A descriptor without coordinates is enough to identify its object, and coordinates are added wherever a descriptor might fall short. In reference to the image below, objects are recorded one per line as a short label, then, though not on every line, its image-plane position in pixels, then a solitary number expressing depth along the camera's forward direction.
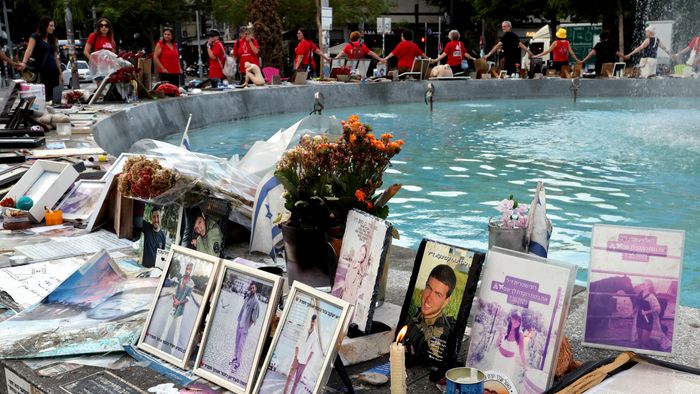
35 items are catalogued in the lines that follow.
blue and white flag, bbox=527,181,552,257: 3.54
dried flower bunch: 4.16
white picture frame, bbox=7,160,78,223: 5.75
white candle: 2.29
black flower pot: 3.56
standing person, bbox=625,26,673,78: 23.33
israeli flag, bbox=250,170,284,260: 4.42
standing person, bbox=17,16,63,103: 13.03
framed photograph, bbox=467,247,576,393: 2.67
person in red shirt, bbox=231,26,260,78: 19.81
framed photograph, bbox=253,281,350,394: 2.62
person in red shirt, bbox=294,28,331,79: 21.72
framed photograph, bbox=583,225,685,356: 3.01
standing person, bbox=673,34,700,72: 22.42
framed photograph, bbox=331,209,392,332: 3.11
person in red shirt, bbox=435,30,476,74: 21.73
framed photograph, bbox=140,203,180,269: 4.31
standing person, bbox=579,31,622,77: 25.22
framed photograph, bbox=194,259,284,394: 2.88
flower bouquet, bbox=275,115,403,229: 3.55
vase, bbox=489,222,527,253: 3.58
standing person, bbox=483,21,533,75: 22.23
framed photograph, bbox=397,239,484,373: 2.89
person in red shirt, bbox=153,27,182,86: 17.31
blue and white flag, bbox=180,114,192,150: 5.51
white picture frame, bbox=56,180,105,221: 5.71
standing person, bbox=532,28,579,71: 23.69
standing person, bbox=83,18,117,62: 15.34
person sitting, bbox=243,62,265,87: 19.54
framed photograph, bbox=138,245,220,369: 3.13
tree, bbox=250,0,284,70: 24.09
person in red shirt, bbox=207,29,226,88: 18.92
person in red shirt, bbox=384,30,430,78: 22.25
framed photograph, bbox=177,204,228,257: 4.12
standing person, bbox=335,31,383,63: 22.59
